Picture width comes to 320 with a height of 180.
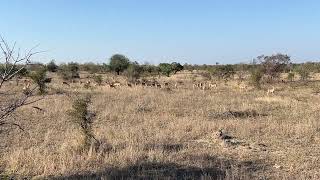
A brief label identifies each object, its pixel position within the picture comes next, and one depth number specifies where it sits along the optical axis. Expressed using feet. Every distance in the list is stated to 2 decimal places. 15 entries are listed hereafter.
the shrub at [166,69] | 176.37
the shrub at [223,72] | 153.38
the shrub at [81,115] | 36.87
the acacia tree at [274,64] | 133.80
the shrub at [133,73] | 136.77
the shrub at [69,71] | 139.19
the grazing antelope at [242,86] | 100.43
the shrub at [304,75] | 140.26
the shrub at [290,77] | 131.13
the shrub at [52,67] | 200.09
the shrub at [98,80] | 110.76
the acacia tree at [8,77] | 18.89
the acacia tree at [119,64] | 191.33
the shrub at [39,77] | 80.81
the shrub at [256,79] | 102.37
